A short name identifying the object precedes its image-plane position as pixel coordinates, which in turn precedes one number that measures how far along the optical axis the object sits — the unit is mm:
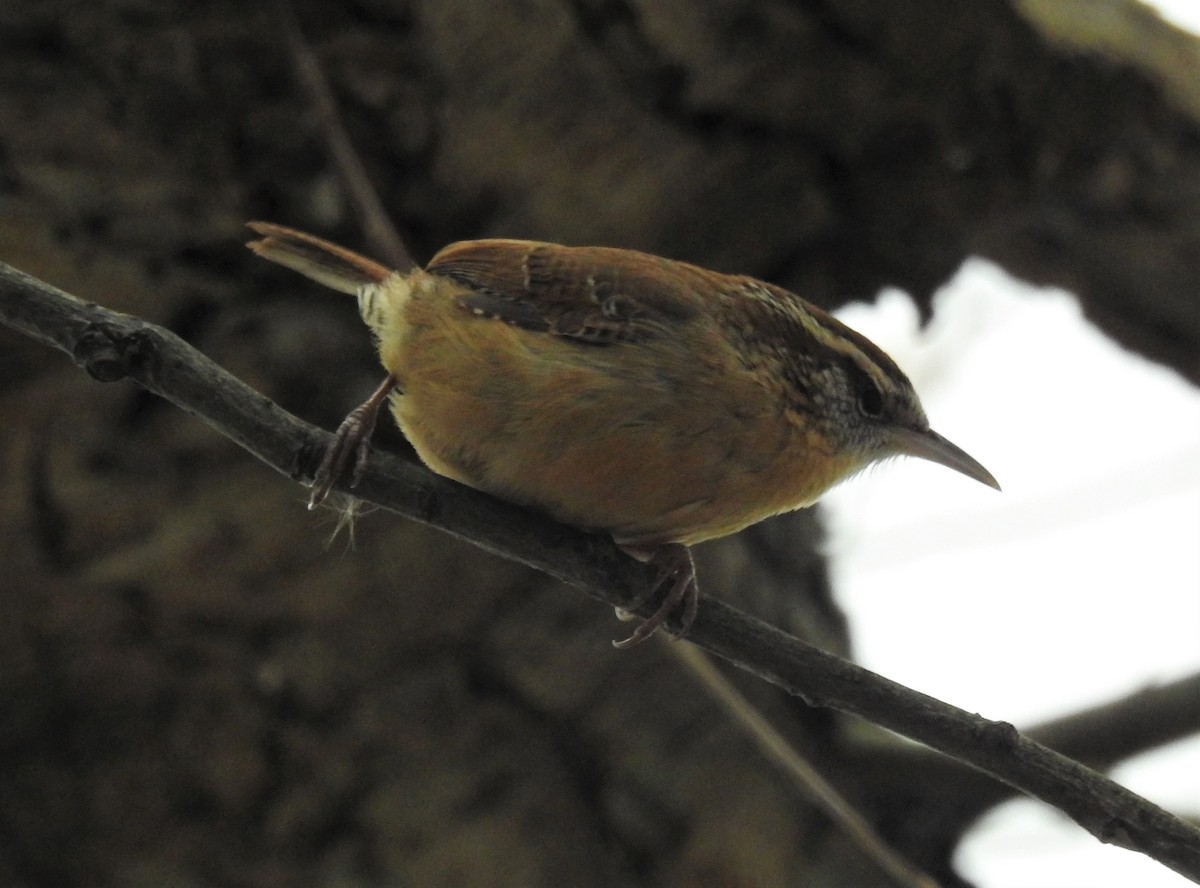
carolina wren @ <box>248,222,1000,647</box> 5254
